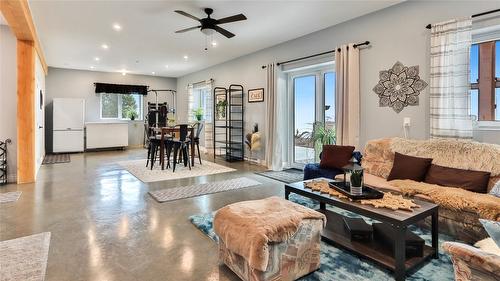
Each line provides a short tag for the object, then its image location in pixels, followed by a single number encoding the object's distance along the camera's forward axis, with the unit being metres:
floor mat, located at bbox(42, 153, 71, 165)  6.84
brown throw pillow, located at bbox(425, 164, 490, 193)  2.59
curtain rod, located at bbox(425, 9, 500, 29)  2.92
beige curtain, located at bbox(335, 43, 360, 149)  4.25
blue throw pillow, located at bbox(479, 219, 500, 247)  1.08
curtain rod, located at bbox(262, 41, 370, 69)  4.15
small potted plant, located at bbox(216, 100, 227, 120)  7.57
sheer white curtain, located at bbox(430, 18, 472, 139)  3.12
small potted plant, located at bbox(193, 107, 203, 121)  7.75
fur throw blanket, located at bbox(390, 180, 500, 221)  2.19
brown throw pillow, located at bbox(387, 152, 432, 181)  3.03
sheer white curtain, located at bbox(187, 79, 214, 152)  8.38
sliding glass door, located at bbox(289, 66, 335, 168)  5.22
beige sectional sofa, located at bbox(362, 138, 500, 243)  2.30
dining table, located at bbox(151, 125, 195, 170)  5.65
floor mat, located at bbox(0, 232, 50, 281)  1.94
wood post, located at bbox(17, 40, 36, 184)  4.62
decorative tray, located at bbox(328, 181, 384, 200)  2.22
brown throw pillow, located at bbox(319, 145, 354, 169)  3.78
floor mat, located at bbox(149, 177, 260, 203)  3.90
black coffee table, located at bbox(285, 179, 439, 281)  1.83
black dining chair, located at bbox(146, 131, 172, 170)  5.85
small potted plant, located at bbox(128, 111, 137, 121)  9.80
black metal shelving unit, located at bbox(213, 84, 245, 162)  7.21
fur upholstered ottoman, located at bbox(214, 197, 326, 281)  1.68
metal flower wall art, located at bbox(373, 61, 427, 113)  3.62
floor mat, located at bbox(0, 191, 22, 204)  3.68
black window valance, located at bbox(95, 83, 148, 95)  9.16
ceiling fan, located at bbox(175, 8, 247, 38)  3.81
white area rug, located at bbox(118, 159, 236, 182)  5.11
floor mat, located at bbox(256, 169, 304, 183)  5.01
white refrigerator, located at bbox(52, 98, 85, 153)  8.05
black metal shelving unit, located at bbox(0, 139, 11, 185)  4.61
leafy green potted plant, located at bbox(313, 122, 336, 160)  5.07
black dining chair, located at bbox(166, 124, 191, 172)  5.68
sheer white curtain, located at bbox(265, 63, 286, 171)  5.83
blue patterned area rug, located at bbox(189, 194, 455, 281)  1.92
